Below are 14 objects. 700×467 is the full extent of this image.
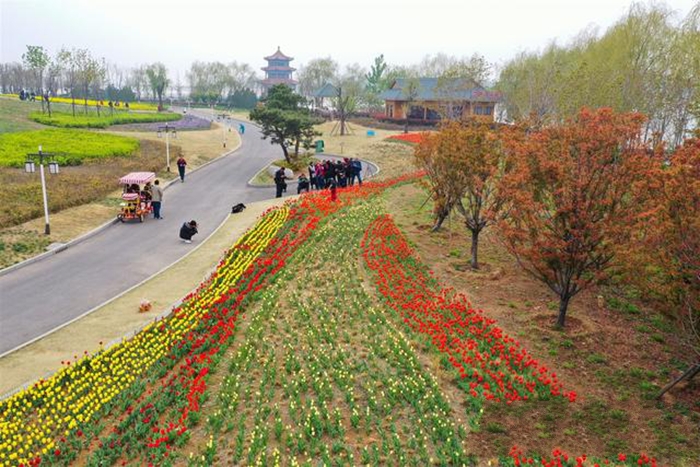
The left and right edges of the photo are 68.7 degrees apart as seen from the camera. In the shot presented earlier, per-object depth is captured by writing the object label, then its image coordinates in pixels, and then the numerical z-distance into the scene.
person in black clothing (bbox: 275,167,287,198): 26.39
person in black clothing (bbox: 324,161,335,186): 25.19
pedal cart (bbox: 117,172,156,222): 22.30
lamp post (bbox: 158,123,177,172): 31.33
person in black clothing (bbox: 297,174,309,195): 25.98
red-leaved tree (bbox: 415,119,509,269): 14.85
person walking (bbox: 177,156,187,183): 29.38
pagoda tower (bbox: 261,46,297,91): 115.62
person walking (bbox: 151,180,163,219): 22.62
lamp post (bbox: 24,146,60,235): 18.91
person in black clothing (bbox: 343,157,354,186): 26.50
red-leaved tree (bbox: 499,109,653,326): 10.59
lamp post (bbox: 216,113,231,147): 68.86
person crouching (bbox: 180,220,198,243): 19.56
